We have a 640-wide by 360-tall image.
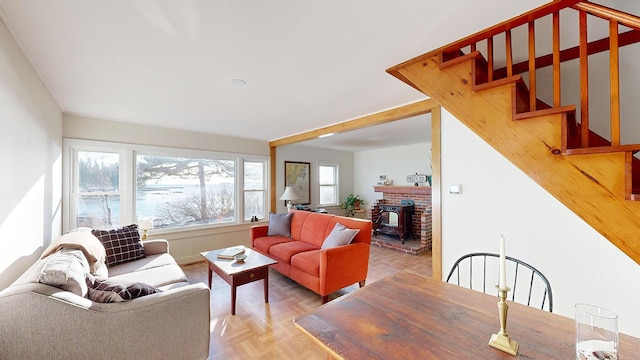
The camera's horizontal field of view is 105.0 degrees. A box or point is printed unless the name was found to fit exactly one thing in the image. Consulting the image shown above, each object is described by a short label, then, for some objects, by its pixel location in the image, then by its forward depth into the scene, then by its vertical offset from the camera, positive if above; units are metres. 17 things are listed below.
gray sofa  1.13 -0.75
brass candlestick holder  0.84 -0.56
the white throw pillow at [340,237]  2.80 -0.65
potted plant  6.57 -0.64
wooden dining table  0.85 -0.59
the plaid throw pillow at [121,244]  2.57 -0.66
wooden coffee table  2.40 -0.88
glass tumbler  0.75 -0.50
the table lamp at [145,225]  3.25 -0.55
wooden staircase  1.12 +0.28
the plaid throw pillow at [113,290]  1.41 -0.64
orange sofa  2.60 -0.89
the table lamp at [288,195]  5.11 -0.28
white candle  0.85 -0.31
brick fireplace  4.71 -0.57
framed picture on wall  5.69 +0.06
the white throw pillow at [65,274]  1.30 -0.50
